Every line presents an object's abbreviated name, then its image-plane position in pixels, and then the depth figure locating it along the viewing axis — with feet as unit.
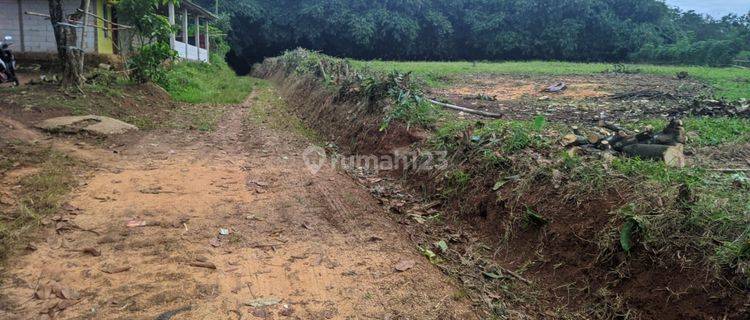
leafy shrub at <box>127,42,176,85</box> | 35.09
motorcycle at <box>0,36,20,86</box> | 31.32
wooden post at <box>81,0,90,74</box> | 30.40
